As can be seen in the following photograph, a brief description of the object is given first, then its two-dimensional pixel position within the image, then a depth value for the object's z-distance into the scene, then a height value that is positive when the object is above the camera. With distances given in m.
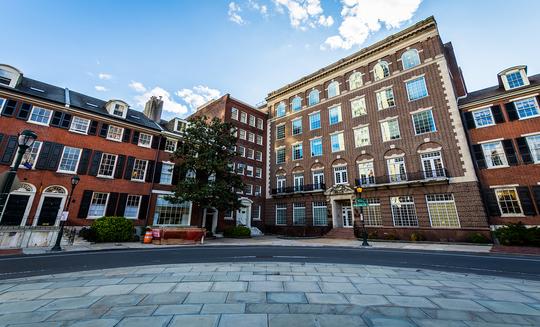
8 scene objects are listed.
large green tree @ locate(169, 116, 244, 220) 21.39 +5.46
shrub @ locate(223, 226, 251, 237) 25.69 -0.90
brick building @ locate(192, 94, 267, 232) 31.11 +10.55
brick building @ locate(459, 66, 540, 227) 17.70 +6.66
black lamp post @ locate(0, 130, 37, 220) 5.16 +1.46
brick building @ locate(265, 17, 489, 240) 20.11 +8.15
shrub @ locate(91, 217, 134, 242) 17.58 -0.52
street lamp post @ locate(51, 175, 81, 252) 13.56 -1.28
